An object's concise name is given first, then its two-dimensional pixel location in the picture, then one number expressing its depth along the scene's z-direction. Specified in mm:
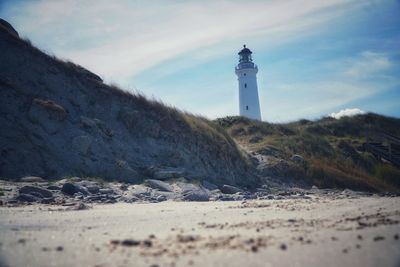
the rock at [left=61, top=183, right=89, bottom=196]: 8516
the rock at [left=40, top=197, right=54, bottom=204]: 7402
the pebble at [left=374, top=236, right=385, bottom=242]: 3460
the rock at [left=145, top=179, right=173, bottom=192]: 10741
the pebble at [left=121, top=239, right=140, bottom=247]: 3490
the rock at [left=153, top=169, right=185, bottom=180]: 12104
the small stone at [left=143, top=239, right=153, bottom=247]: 3447
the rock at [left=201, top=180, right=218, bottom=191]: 12797
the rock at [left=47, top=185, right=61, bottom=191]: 8605
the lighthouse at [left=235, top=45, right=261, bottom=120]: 39900
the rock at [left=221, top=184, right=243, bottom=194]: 12109
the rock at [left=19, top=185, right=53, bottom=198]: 7914
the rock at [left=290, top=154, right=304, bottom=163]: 18703
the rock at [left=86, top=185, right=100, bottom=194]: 9047
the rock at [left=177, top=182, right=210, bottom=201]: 9266
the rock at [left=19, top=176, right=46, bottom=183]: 9517
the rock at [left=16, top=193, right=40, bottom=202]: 7488
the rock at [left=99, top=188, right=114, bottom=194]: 9116
